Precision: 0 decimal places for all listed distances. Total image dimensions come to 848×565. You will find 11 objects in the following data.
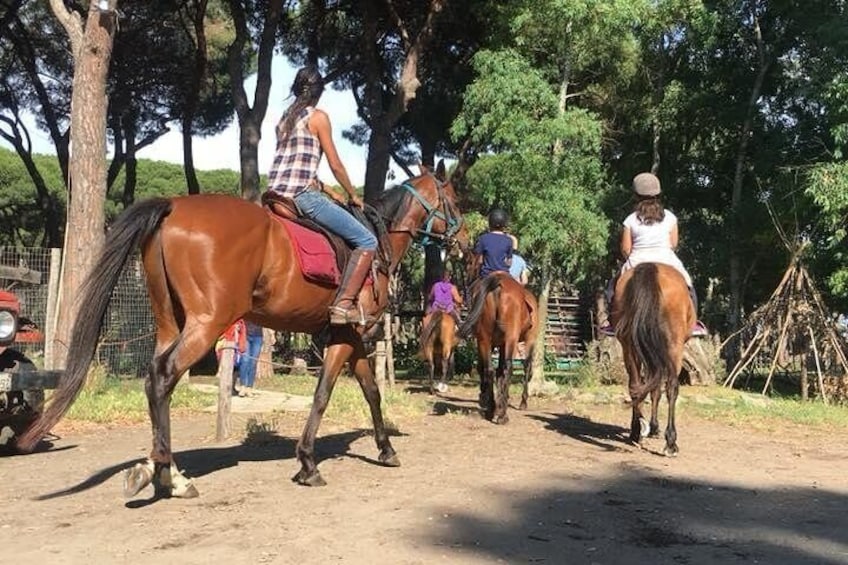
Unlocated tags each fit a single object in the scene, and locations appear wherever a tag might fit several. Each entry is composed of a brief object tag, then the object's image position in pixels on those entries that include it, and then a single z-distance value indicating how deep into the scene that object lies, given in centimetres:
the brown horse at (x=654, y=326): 809
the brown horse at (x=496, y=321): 1046
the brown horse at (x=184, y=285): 575
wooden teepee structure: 1470
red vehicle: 762
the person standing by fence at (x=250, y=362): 1455
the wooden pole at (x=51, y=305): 1223
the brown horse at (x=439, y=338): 1565
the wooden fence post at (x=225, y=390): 848
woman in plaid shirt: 668
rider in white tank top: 874
